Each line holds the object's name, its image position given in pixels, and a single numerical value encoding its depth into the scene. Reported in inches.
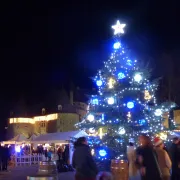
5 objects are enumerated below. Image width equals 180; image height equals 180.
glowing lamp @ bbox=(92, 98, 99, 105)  936.2
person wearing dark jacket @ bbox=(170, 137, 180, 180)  461.6
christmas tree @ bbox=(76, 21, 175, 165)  908.6
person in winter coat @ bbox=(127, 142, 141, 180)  411.8
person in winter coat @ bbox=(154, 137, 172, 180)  407.2
